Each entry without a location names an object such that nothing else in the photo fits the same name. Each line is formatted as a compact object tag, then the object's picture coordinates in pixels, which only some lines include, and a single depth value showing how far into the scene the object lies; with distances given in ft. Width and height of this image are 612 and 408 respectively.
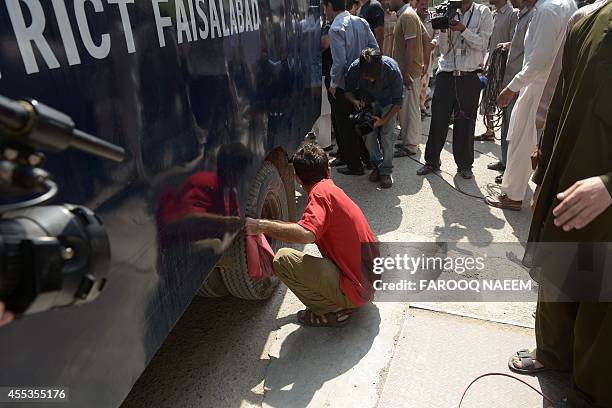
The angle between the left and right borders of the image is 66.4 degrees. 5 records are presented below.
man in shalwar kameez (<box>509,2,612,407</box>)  5.24
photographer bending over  14.25
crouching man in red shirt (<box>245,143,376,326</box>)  8.25
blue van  3.36
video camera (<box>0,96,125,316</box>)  2.31
